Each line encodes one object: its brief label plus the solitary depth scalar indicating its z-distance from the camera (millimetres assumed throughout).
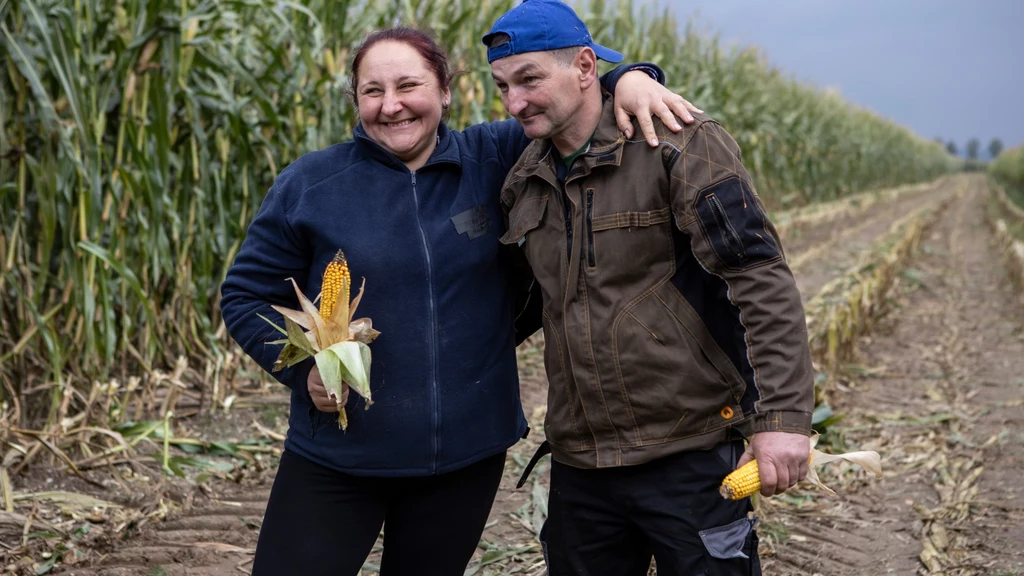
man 1807
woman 1938
